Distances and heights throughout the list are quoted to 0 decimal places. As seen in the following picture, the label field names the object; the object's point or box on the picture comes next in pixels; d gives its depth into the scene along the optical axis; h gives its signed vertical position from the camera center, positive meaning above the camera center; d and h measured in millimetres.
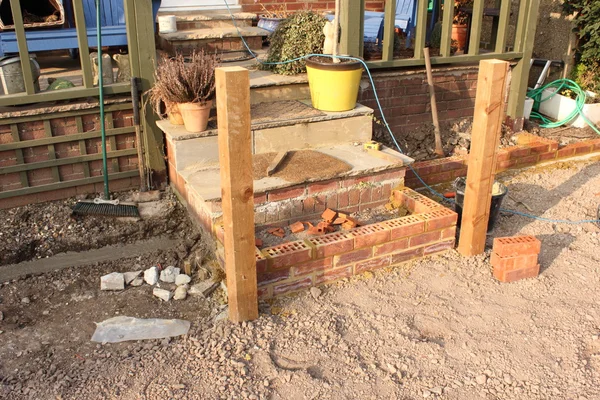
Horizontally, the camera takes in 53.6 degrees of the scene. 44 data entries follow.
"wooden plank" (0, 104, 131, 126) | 4488 -1035
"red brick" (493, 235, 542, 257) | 3828 -1647
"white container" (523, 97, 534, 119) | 6879 -1440
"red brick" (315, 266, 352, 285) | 3785 -1818
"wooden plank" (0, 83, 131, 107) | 4457 -881
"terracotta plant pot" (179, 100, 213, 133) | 4359 -982
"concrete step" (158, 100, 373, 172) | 4469 -1179
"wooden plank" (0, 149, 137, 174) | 4566 -1407
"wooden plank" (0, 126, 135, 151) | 4520 -1225
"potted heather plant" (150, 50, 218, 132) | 4359 -806
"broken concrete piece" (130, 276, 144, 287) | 3969 -1940
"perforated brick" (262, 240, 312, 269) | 3578 -1600
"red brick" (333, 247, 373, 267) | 3816 -1724
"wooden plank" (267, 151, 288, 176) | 4324 -1315
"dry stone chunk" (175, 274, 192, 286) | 3951 -1915
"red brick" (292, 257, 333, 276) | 3688 -1721
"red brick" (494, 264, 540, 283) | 3846 -1829
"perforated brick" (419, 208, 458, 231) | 4094 -1588
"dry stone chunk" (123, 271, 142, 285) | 3994 -1923
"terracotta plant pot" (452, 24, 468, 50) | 7129 -686
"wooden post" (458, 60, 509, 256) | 3756 -1122
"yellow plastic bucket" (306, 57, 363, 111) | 4758 -834
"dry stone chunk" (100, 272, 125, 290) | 3902 -1907
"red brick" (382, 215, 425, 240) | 3975 -1591
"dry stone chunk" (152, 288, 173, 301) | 3781 -1923
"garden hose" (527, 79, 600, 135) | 6891 -1393
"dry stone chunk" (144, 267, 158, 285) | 3977 -1910
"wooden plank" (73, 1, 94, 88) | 4504 -521
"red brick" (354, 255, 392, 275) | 3922 -1814
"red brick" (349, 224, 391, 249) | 3857 -1599
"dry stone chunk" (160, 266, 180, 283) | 4000 -1912
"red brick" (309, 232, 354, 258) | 3732 -1606
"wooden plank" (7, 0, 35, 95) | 4281 -533
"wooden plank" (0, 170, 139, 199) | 4633 -1601
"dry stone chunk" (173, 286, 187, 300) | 3787 -1921
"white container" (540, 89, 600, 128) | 6918 -1495
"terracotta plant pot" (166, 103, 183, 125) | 4501 -1015
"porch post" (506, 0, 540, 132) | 6242 -997
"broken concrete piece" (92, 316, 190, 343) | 3361 -1924
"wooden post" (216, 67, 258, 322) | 2922 -1050
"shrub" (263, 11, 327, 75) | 5188 -541
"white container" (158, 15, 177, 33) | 5945 -476
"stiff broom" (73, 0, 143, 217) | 4637 -1727
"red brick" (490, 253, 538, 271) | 3824 -1742
